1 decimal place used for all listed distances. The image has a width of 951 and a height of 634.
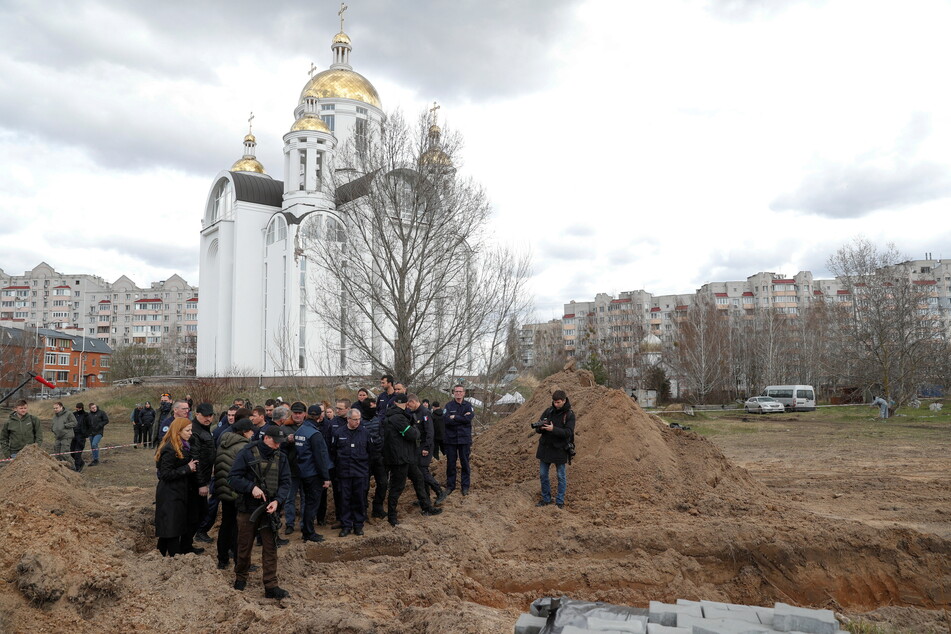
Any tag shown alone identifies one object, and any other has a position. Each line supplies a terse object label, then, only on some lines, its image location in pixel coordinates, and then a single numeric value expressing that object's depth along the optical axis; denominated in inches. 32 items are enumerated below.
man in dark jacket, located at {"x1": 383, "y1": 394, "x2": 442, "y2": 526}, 324.5
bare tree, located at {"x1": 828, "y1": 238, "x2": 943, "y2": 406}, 1273.4
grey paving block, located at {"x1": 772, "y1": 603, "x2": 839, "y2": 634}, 177.6
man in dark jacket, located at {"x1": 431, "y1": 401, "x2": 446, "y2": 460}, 392.5
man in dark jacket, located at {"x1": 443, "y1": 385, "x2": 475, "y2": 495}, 381.1
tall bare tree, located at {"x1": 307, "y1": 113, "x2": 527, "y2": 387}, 723.4
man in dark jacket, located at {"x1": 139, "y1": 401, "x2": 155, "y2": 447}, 760.3
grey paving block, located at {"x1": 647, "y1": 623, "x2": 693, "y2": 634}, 173.5
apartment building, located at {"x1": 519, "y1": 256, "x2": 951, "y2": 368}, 2906.0
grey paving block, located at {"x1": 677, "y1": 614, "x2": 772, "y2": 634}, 174.7
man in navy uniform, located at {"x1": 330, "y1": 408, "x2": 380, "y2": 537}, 311.1
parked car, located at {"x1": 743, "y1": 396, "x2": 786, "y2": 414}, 1423.5
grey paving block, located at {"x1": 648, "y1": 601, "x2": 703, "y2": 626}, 188.7
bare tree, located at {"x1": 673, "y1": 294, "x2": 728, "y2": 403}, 1819.6
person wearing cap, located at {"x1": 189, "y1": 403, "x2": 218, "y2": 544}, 261.6
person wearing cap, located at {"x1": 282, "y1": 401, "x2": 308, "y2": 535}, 299.4
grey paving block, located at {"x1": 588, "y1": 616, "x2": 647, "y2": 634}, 178.1
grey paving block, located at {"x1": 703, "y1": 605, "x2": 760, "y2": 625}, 187.6
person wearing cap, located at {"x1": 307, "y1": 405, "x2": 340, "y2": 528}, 324.5
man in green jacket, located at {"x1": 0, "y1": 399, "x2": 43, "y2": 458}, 441.4
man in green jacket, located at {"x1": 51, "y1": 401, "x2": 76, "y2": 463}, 517.0
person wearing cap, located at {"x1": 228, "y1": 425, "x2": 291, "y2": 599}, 230.5
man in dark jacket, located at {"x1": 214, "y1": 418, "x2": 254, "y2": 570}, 242.5
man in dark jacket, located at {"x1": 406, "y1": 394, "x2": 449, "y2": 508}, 357.4
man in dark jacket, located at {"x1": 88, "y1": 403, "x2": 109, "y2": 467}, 572.4
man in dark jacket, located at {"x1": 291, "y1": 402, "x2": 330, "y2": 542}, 298.7
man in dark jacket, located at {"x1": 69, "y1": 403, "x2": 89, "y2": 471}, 558.6
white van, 1480.1
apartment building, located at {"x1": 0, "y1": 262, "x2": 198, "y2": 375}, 3745.1
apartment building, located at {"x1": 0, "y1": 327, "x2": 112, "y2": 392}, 1987.7
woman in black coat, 257.4
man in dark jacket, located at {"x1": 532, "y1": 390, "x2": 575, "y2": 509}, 343.0
